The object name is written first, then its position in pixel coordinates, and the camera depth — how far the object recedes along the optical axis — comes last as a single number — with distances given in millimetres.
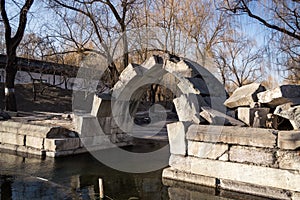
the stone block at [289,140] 4066
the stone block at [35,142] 7648
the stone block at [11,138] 8094
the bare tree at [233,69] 22784
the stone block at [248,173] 4180
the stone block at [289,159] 4121
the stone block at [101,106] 7980
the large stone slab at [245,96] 5309
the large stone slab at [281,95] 4793
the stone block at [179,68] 5980
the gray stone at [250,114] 4953
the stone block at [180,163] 5293
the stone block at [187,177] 4956
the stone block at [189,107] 5461
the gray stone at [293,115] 4445
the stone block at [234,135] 4332
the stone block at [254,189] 4219
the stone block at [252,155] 4355
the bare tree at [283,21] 8297
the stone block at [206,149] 4852
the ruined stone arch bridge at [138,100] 5703
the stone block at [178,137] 5348
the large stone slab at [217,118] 5070
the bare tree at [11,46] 11586
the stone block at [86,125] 7938
